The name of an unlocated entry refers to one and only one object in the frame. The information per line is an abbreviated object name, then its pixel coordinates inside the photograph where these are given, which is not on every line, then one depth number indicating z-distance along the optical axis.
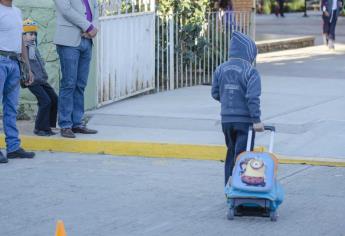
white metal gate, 13.32
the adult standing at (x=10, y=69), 10.20
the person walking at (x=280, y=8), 42.16
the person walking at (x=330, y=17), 23.48
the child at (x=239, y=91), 8.12
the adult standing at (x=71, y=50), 11.22
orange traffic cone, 6.52
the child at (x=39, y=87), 11.09
